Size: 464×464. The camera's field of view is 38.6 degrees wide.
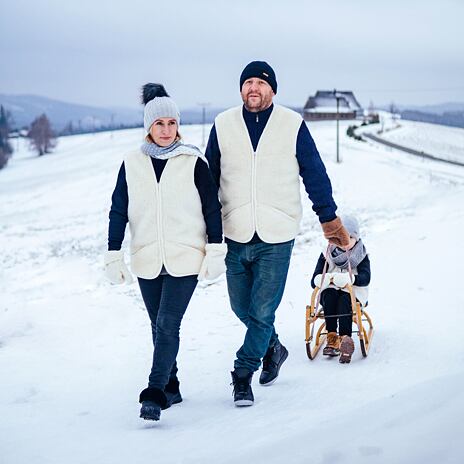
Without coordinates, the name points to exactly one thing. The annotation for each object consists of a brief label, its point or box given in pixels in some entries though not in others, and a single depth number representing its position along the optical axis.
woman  4.05
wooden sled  5.22
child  5.39
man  4.29
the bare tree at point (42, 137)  98.31
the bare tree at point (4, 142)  90.19
